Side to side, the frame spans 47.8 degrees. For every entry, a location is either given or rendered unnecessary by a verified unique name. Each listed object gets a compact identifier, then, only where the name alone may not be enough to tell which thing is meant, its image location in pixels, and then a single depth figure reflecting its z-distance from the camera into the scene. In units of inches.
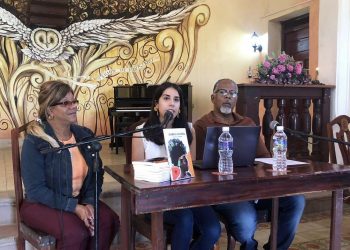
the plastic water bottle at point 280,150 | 75.3
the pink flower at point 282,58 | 138.5
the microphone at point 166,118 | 66.0
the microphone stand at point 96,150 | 59.1
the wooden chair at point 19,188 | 71.7
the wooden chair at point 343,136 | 122.3
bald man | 79.5
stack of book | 62.3
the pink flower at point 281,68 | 136.1
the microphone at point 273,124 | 70.2
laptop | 69.8
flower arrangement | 135.6
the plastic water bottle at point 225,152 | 69.2
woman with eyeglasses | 71.6
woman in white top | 73.5
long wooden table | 59.4
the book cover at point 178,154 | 63.4
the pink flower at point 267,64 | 135.6
